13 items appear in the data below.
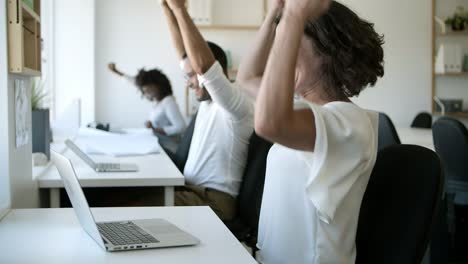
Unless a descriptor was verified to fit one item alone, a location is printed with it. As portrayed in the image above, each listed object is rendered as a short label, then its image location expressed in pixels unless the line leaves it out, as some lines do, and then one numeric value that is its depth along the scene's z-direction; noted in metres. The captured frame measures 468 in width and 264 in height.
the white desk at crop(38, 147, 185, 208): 2.08
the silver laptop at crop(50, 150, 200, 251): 1.19
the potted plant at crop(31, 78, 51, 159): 2.47
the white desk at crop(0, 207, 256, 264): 1.15
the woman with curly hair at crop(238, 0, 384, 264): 1.12
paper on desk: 2.93
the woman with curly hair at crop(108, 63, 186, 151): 4.99
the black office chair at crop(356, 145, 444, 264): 1.15
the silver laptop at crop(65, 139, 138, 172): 2.29
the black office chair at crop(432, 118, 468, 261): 2.95
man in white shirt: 2.14
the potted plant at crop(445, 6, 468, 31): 6.55
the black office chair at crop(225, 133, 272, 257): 2.14
